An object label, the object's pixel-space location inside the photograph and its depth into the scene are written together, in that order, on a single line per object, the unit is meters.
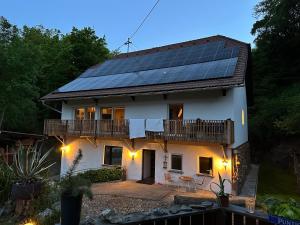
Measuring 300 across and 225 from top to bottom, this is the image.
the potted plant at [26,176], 5.41
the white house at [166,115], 12.84
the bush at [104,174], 14.71
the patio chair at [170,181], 13.92
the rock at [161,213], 2.96
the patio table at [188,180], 13.40
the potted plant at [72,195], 2.79
